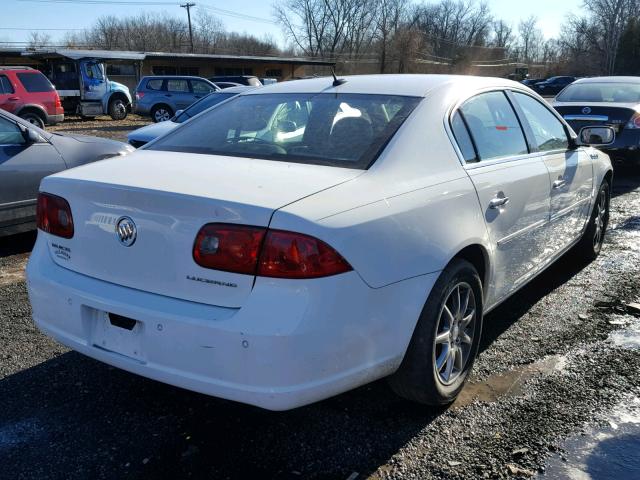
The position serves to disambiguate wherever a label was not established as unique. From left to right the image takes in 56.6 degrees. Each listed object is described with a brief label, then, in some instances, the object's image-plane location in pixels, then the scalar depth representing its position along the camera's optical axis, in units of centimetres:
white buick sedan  216
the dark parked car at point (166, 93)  2089
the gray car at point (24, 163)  552
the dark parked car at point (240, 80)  2373
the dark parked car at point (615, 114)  896
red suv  1700
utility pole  7106
